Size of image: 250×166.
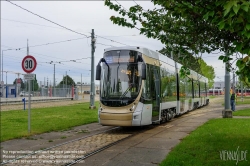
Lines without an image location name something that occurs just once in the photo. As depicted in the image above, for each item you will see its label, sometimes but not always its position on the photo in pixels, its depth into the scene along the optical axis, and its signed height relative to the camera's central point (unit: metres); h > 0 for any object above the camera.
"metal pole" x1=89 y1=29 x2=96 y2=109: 26.50 +0.72
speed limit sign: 12.29 +1.03
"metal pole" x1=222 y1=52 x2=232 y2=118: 18.00 -0.21
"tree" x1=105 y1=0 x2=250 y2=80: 4.09 +1.35
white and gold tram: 12.05 +0.07
